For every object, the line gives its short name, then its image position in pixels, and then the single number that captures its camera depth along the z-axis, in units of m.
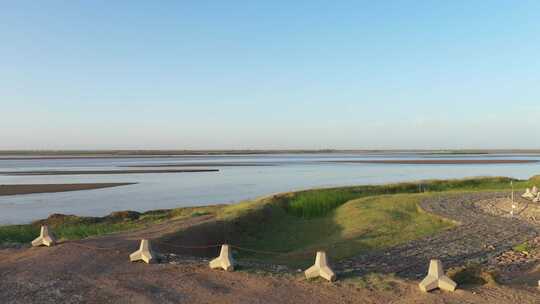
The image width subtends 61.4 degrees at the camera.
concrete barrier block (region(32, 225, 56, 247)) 12.88
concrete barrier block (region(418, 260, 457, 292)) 8.50
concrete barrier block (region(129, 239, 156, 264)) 11.16
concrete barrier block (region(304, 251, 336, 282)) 9.55
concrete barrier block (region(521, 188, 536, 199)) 23.37
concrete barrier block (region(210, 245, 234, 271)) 10.38
